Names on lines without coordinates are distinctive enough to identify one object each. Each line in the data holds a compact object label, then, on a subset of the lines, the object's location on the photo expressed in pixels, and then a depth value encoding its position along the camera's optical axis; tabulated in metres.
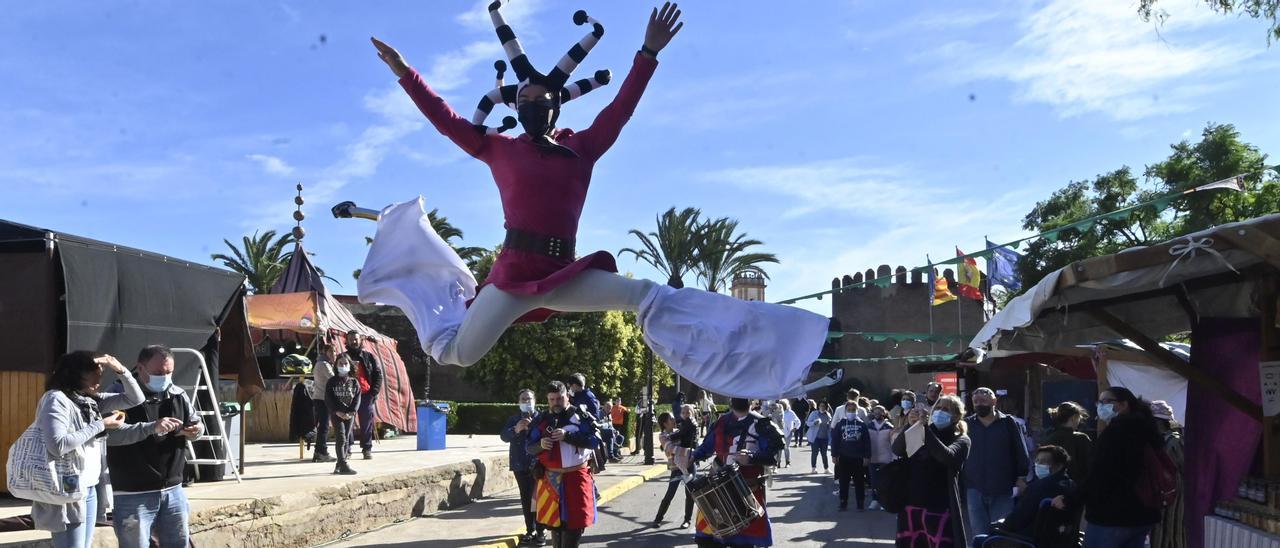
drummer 8.11
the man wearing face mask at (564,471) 9.04
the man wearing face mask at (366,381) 13.97
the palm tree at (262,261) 36.69
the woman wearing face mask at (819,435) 21.03
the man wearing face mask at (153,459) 6.11
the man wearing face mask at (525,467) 10.65
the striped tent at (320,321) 16.58
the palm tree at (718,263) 23.90
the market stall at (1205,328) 5.67
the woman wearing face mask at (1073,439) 9.05
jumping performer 4.21
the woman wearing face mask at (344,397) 12.20
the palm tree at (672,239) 25.55
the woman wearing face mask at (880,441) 14.57
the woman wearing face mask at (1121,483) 6.64
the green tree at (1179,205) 21.47
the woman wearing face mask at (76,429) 5.56
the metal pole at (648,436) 21.66
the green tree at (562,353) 35.19
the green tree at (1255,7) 9.47
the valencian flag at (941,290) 32.50
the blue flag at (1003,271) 26.84
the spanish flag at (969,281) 29.70
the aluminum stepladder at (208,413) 9.39
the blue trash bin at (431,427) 16.80
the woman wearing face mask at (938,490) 7.40
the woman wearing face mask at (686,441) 9.75
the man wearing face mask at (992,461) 8.41
